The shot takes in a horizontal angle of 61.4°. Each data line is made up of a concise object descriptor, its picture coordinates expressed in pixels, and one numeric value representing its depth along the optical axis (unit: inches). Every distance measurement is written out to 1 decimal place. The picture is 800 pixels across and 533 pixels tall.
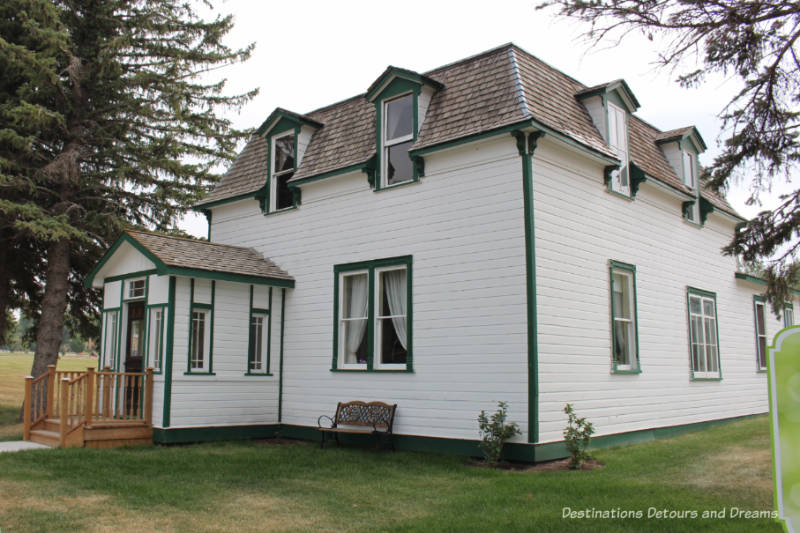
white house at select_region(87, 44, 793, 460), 436.5
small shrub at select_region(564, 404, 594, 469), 394.0
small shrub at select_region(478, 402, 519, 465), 402.6
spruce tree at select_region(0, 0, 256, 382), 682.2
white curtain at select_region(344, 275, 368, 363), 524.1
